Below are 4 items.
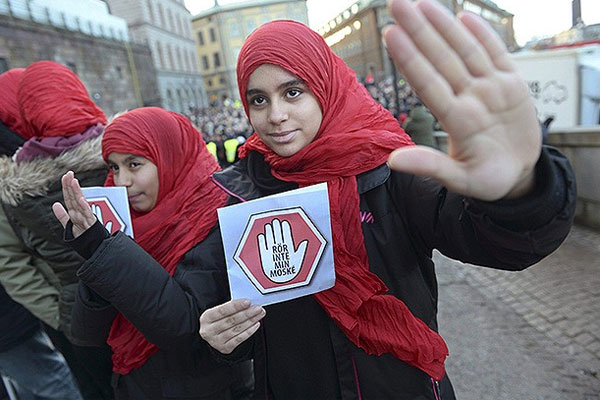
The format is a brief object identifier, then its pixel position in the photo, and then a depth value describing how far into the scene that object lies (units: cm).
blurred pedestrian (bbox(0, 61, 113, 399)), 199
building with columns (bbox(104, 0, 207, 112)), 3894
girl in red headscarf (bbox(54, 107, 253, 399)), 144
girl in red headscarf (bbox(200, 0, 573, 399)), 127
